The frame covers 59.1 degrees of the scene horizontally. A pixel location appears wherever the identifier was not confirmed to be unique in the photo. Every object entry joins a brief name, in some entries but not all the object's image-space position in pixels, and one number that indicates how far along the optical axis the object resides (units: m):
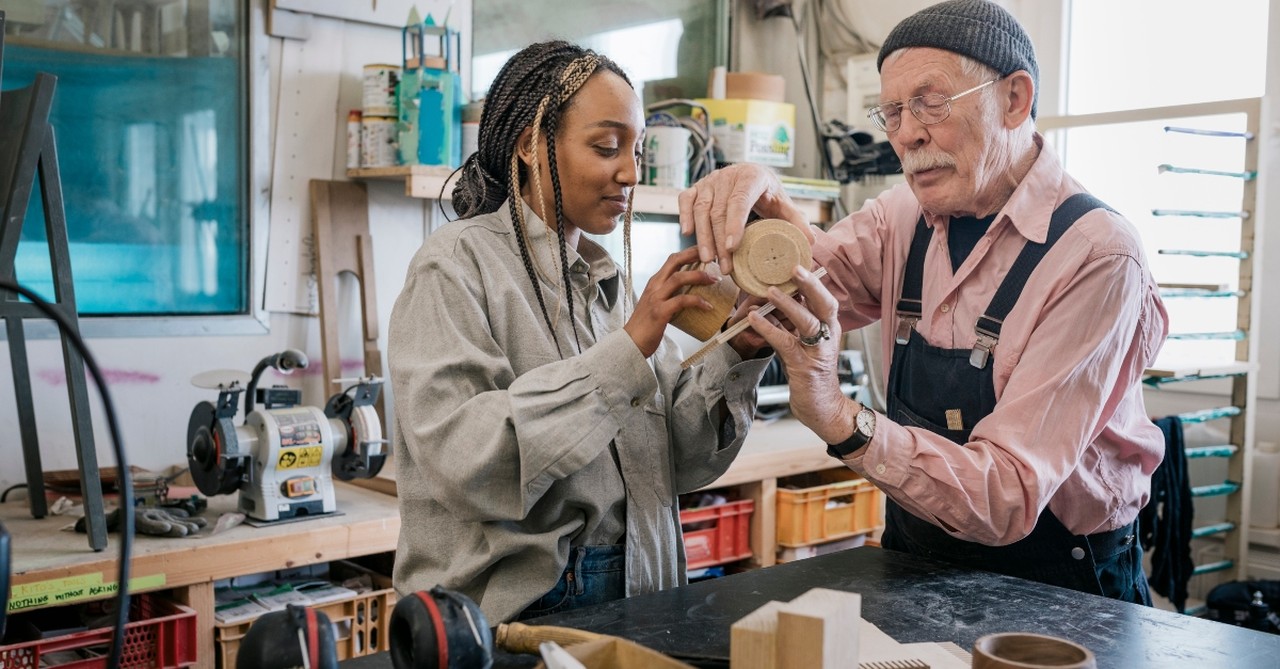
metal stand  2.16
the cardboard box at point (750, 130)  3.74
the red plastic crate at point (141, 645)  2.04
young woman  1.36
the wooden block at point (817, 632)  0.96
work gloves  2.26
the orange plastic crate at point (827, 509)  3.25
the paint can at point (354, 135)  3.01
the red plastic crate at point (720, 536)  3.04
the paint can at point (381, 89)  2.93
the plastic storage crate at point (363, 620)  2.45
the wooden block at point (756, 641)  1.00
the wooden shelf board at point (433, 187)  2.86
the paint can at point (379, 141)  2.96
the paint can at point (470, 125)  3.03
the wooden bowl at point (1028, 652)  0.99
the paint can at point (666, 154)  3.45
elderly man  1.54
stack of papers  2.30
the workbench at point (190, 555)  2.06
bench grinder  2.42
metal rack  3.18
